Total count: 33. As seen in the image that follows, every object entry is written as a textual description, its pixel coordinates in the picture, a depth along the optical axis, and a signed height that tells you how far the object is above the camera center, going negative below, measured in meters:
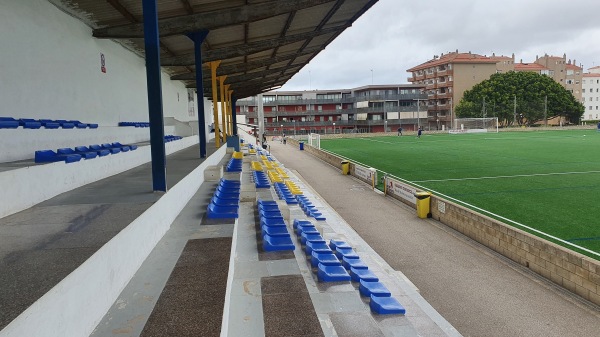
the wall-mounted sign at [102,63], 12.45 +2.19
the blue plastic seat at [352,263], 7.21 -2.42
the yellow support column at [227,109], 31.93 +1.91
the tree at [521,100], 70.88 +4.32
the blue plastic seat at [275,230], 7.41 -1.85
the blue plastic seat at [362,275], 6.41 -2.38
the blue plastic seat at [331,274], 6.08 -2.15
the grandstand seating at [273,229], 6.89 -1.85
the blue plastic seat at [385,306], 5.30 -2.31
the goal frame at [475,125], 62.63 +0.15
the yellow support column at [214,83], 17.58 +2.11
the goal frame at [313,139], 46.94 -1.09
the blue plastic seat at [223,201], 8.20 -1.44
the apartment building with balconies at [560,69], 101.06 +13.43
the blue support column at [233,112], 38.55 +1.89
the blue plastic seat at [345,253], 8.02 -2.49
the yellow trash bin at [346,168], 25.39 -2.38
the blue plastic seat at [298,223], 9.59 -2.19
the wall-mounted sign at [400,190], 15.74 -2.52
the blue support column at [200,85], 12.64 +1.66
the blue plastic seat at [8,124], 7.07 +0.24
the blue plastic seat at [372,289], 5.67 -2.27
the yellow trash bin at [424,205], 13.88 -2.61
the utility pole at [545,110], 68.48 +2.31
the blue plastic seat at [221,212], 7.24 -1.42
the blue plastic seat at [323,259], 6.50 -2.11
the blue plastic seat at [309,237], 8.19 -2.16
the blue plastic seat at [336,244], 8.91 -2.51
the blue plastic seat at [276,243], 6.86 -1.90
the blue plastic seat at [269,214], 8.93 -1.83
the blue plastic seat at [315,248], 7.20 -2.15
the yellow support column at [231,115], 35.24 +1.58
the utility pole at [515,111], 68.50 +2.34
